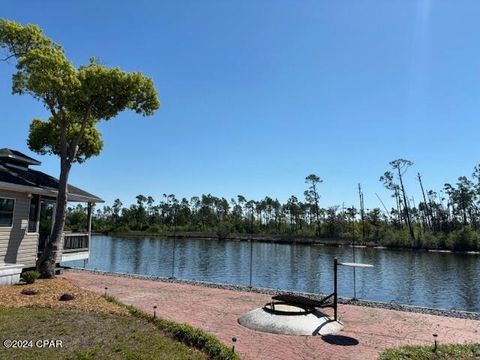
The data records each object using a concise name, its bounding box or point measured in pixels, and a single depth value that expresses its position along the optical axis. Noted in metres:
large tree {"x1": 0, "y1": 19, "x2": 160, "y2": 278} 13.28
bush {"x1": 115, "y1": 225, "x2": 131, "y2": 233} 90.80
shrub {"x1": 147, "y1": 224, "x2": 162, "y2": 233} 89.58
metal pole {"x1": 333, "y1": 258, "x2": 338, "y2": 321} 9.59
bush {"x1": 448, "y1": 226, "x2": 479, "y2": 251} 51.09
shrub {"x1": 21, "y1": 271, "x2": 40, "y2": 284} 12.46
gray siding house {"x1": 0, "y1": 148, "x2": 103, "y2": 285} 13.76
